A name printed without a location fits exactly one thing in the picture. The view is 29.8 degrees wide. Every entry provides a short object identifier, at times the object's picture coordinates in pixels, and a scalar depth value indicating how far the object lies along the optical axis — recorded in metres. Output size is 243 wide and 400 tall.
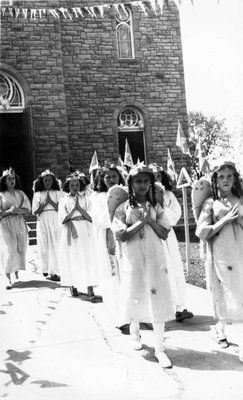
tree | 45.84
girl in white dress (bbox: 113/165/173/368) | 3.78
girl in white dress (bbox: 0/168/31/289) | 7.68
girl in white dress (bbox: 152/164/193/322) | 4.91
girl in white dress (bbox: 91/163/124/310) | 5.00
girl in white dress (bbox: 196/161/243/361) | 3.73
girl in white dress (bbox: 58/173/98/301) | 6.42
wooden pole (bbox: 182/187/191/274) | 7.51
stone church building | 15.38
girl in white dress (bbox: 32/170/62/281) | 8.25
